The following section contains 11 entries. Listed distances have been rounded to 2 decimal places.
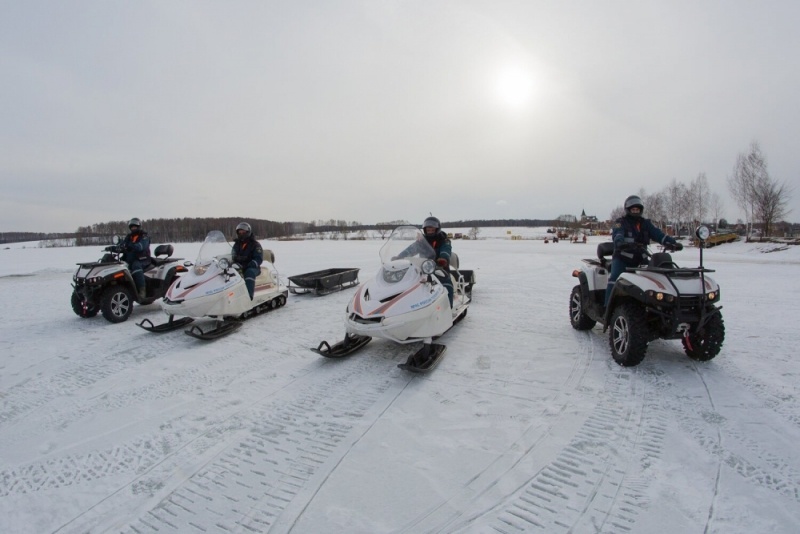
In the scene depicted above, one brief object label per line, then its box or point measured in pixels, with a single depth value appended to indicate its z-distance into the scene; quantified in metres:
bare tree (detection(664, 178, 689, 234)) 50.07
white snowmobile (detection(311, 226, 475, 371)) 4.65
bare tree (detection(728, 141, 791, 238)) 34.97
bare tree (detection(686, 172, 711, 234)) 48.16
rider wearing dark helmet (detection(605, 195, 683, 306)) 5.30
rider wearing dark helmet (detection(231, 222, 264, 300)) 7.31
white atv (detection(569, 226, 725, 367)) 4.30
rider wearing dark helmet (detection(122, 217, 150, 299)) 7.88
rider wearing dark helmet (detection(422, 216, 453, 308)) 5.97
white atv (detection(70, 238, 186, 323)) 7.25
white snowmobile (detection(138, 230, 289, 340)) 6.23
